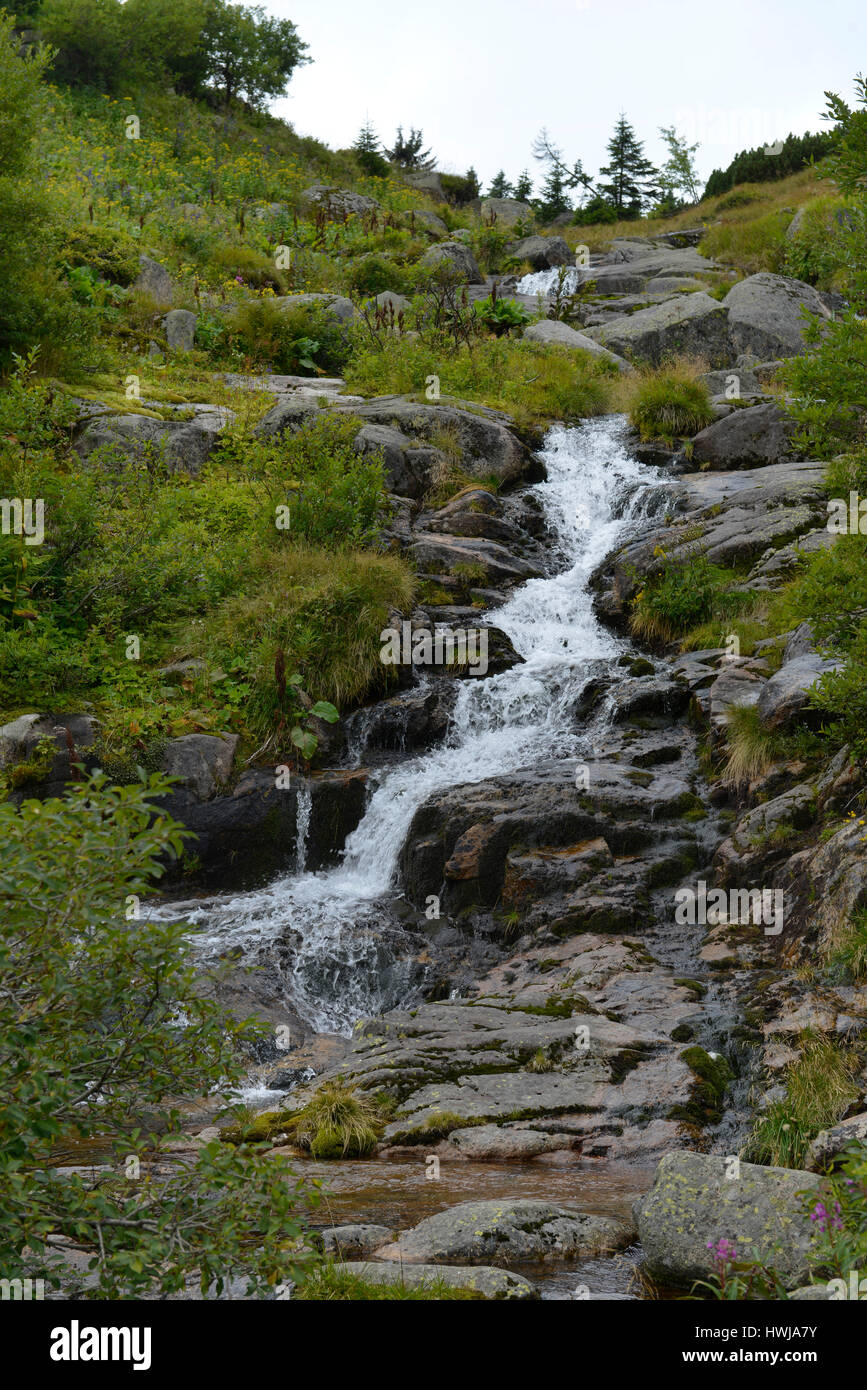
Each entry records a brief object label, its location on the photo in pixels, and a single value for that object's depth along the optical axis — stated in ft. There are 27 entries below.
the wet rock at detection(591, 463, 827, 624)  46.09
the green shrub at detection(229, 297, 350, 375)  68.80
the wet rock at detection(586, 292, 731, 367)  75.36
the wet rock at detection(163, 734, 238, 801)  37.58
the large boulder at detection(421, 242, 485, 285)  91.45
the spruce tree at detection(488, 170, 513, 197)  160.56
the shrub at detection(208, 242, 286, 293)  76.23
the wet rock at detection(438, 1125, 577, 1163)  22.02
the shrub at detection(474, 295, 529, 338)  77.56
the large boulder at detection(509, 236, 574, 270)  111.96
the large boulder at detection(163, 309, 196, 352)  66.33
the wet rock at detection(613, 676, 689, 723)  39.81
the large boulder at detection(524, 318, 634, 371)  75.00
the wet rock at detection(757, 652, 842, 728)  32.39
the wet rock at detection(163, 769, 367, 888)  37.27
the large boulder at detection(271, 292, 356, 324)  71.61
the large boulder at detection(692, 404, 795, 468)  57.36
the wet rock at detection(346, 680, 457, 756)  41.14
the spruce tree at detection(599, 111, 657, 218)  153.48
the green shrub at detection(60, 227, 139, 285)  66.23
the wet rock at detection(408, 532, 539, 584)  49.24
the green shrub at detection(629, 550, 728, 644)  44.19
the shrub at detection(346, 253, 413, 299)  81.70
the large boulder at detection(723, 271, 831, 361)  73.82
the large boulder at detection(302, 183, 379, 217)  98.73
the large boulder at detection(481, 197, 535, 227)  137.49
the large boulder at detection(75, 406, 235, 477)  50.49
